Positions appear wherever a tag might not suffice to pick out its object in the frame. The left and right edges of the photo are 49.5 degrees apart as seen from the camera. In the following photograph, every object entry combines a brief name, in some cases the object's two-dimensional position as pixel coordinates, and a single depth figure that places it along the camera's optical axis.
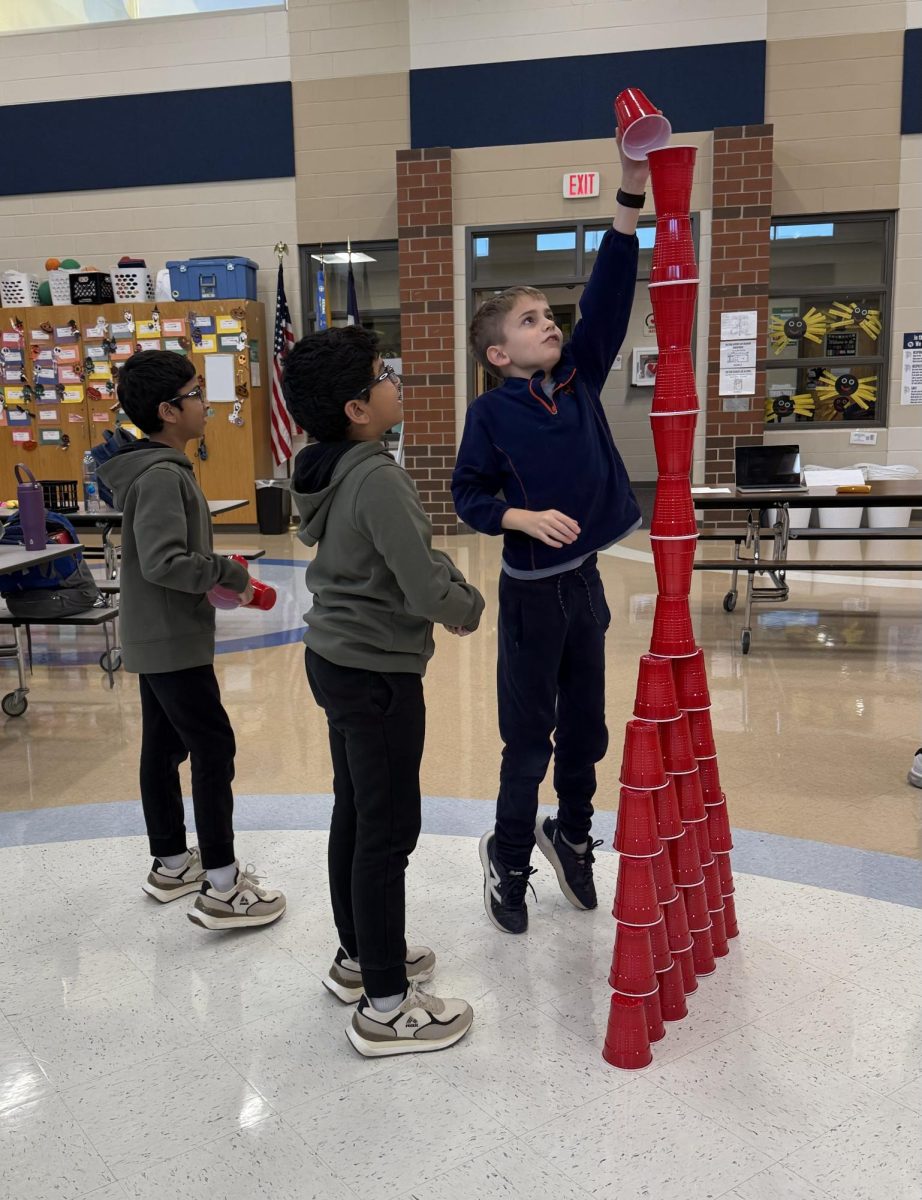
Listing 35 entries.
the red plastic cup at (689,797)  1.93
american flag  9.37
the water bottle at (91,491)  5.66
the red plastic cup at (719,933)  2.10
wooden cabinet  9.12
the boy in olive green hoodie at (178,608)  2.09
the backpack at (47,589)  4.33
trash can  9.21
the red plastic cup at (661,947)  1.83
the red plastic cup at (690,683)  1.95
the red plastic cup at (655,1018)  1.81
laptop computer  5.35
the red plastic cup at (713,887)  2.08
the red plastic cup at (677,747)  1.88
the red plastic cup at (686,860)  1.91
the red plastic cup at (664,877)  1.84
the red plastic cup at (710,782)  2.04
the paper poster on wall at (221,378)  9.14
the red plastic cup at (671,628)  1.89
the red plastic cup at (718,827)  2.09
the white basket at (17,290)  9.33
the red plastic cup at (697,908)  1.97
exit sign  8.75
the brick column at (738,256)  8.32
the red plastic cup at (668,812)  1.85
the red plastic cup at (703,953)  2.02
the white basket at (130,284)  9.12
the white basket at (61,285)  9.22
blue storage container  9.12
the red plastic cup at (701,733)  2.00
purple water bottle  4.14
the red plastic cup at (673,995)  1.89
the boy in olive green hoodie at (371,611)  1.70
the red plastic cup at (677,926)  1.90
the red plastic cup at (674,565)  1.87
